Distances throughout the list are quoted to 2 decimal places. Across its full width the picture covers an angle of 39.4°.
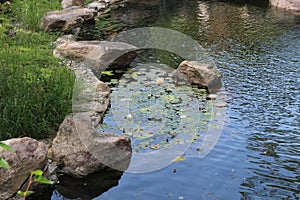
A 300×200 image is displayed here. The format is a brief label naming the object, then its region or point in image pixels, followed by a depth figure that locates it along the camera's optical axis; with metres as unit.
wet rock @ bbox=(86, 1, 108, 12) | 15.45
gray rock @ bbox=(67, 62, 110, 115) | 6.74
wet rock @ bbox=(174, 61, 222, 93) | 8.31
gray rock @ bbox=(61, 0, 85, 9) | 13.92
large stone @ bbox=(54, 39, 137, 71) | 9.07
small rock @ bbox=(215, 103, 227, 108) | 7.35
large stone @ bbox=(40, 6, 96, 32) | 10.88
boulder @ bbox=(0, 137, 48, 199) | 4.62
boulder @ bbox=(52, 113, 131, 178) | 5.28
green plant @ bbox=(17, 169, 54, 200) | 1.82
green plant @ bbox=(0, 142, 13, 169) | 1.82
